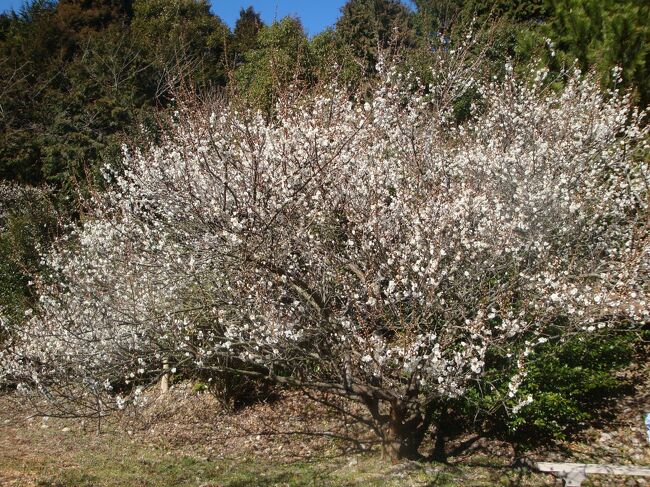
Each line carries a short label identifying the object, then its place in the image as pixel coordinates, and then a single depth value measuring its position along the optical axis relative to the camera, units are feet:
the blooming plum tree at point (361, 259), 17.25
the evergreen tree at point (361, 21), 57.52
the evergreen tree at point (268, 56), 48.80
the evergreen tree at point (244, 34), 64.83
